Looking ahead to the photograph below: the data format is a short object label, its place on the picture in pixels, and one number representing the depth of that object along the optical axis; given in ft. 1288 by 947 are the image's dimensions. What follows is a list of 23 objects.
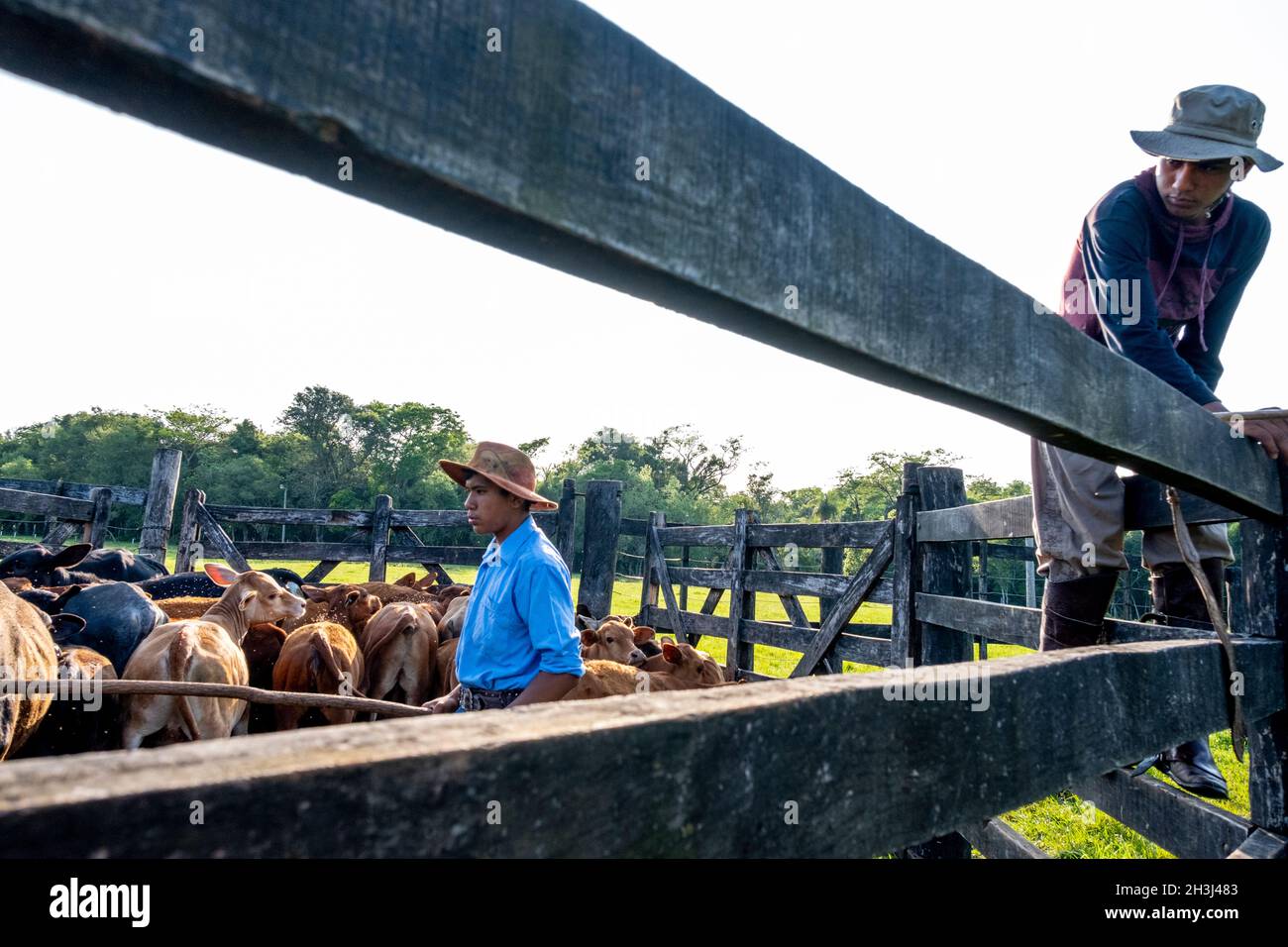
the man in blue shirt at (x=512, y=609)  11.60
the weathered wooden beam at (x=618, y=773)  1.69
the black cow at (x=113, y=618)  16.46
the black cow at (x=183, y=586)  25.57
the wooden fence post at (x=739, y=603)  24.95
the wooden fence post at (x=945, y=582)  12.27
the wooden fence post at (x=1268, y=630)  6.95
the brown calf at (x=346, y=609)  22.93
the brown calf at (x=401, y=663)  19.35
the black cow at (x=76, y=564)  24.45
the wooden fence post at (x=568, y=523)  29.12
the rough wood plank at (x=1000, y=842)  9.37
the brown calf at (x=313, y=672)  16.35
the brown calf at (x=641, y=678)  14.97
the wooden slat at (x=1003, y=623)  7.65
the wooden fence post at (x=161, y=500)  31.71
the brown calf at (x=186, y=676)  13.41
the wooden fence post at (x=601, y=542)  27.35
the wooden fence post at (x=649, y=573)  32.99
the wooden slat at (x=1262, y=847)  6.33
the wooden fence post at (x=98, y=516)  33.88
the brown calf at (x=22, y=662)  10.03
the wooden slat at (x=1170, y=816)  7.04
